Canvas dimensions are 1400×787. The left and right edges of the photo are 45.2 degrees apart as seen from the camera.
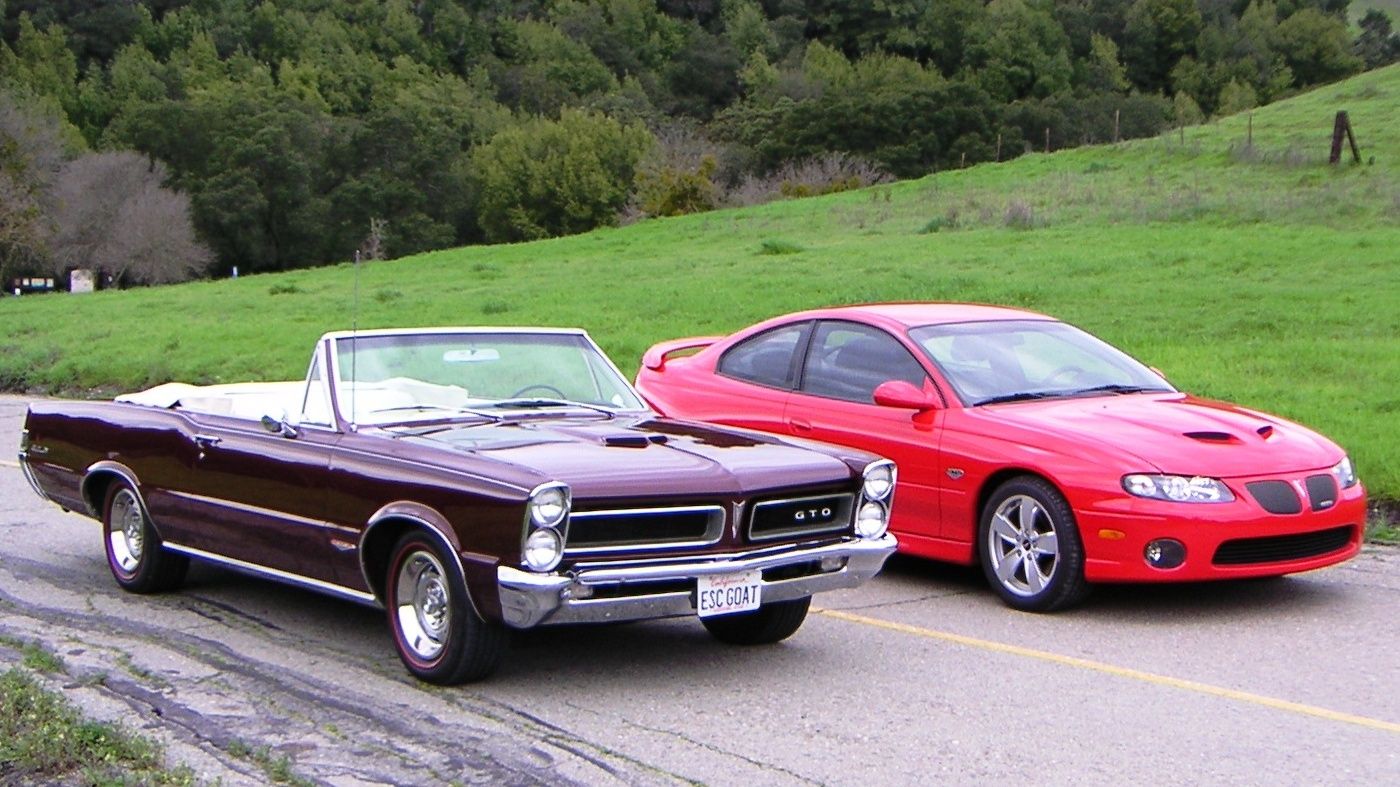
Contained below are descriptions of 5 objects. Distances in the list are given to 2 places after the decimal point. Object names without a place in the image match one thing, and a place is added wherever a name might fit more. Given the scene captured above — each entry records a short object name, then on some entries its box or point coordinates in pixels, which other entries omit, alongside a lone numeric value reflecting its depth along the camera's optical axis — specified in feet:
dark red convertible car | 20.27
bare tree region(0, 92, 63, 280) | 163.02
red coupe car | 25.57
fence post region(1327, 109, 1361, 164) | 116.43
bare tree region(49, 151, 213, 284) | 240.32
